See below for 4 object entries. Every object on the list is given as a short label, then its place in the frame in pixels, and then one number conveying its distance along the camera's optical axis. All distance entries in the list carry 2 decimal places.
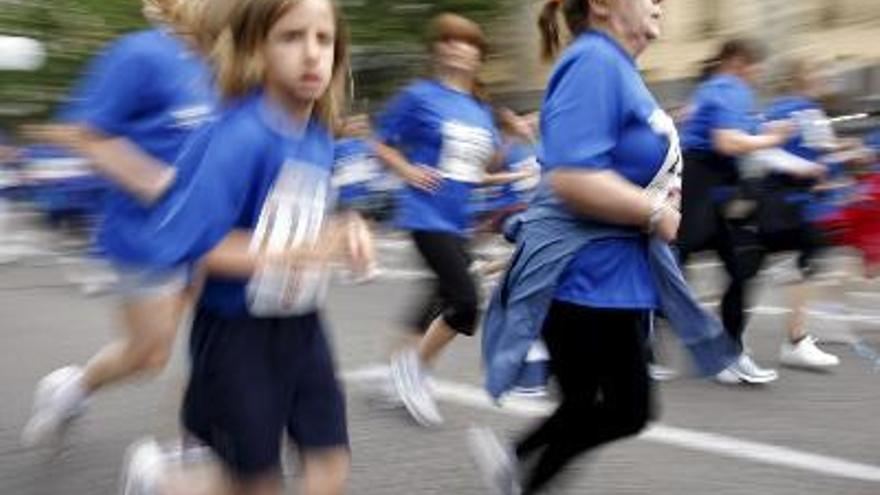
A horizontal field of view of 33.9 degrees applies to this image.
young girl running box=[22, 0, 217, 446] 4.38
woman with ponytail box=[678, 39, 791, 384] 6.62
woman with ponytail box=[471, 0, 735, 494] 3.61
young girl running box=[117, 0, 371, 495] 2.95
